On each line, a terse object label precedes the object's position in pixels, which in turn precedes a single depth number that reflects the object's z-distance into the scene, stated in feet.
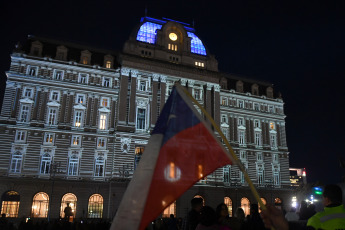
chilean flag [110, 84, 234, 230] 17.19
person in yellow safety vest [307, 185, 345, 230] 14.98
